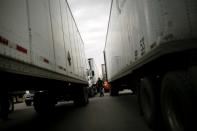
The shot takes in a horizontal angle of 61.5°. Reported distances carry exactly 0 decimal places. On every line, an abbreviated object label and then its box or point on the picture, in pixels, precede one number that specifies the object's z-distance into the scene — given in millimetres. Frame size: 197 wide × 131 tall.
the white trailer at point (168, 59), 2428
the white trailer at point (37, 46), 2483
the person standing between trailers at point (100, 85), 15167
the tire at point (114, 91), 13169
